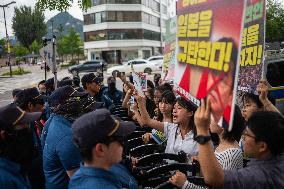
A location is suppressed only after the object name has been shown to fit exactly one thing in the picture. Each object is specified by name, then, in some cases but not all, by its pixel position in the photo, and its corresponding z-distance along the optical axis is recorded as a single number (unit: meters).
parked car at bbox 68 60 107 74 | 23.87
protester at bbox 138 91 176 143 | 3.06
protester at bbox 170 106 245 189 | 1.79
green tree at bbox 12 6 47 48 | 48.28
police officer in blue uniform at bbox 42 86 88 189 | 1.75
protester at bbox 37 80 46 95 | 5.09
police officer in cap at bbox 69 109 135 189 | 1.26
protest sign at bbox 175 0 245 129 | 1.20
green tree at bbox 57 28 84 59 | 43.37
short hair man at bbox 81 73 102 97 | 3.88
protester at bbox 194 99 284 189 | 1.38
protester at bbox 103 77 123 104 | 4.91
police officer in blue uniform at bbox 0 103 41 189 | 1.55
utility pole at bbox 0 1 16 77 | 24.47
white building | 36.25
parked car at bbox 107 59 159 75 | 20.82
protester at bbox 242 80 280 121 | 2.42
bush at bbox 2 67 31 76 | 29.20
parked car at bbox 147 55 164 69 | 21.89
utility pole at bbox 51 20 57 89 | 4.47
